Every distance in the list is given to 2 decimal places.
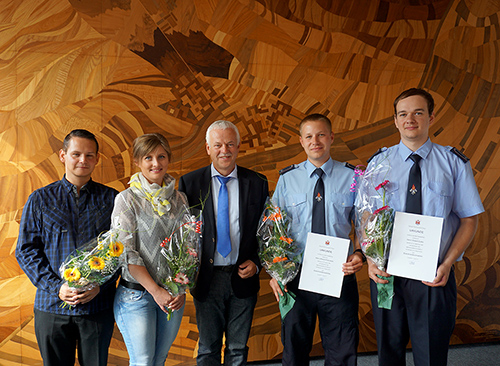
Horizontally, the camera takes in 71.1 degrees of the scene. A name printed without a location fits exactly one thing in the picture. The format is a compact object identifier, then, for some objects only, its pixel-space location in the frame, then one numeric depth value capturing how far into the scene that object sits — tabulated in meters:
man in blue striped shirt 1.99
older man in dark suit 2.21
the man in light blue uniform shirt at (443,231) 1.99
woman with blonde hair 1.94
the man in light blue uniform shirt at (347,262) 2.16
